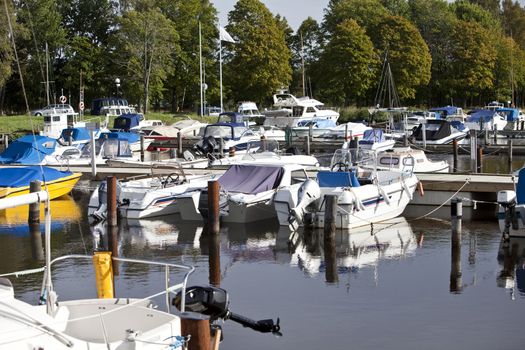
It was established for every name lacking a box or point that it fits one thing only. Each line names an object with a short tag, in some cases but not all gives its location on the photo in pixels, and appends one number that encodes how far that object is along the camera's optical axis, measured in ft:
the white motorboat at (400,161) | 101.62
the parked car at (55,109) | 219.20
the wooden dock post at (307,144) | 145.48
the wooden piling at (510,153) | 130.52
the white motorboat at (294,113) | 210.18
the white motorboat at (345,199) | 80.38
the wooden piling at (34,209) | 82.79
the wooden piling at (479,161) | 119.44
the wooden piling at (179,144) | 157.38
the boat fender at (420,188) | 89.56
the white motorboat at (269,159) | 110.45
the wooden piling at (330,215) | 76.28
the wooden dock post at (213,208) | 76.89
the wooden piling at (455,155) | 134.12
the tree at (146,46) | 246.06
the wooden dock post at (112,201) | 81.47
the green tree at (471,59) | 293.64
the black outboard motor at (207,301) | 41.65
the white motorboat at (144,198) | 87.15
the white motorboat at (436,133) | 160.97
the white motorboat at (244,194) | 85.15
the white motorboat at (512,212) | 73.10
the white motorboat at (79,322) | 32.32
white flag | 224.18
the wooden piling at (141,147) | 146.57
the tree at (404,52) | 278.87
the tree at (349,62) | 272.51
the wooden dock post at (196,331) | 38.42
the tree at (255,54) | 268.21
